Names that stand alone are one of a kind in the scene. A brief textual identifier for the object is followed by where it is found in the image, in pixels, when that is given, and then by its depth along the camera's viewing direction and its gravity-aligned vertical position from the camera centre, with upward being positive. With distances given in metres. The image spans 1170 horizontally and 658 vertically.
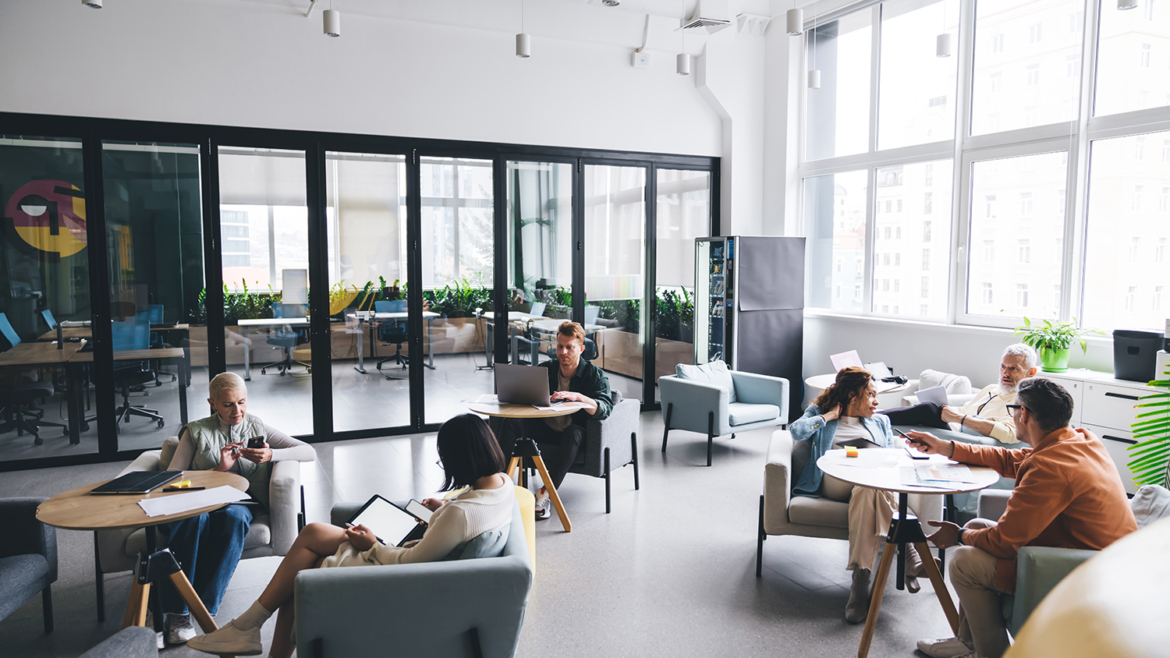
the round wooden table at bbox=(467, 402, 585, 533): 4.52 -1.02
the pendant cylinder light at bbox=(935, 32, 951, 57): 6.19 +2.05
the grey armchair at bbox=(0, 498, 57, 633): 3.05 -1.15
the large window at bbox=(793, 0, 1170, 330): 5.53 +1.09
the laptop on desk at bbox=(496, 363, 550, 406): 4.72 -0.67
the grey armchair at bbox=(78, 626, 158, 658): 2.04 -1.04
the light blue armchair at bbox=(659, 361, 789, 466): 6.16 -1.05
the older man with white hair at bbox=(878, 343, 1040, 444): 4.52 -0.84
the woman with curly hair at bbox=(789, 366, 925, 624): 3.64 -0.82
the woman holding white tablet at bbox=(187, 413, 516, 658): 2.65 -0.90
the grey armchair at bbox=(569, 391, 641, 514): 4.93 -1.11
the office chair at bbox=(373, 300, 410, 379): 6.99 -0.47
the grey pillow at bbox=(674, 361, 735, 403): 6.61 -0.84
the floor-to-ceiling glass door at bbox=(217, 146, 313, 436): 6.36 +0.02
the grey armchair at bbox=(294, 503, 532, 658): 2.33 -1.06
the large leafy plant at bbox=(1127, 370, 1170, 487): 3.42 -0.82
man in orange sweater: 2.73 -0.86
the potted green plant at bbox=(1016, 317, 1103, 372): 5.57 -0.43
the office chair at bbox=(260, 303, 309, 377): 6.62 -0.54
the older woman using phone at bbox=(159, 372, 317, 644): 3.24 -0.95
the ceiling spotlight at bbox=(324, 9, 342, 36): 5.73 +2.04
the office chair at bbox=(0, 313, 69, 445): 5.79 -0.98
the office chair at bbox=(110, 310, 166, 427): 6.11 -0.70
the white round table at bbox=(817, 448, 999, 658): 3.13 -0.87
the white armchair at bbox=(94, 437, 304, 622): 3.37 -1.19
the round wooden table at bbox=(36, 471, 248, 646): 2.87 -0.95
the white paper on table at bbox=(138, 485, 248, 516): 2.96 -0.92
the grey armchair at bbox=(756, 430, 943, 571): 3.75 -1.19
